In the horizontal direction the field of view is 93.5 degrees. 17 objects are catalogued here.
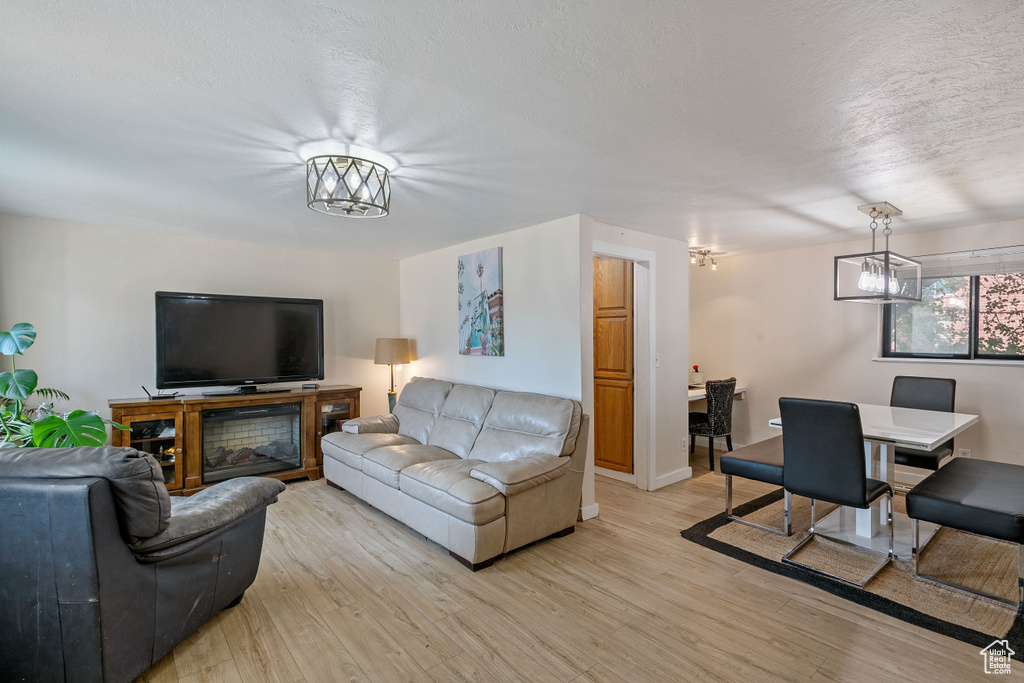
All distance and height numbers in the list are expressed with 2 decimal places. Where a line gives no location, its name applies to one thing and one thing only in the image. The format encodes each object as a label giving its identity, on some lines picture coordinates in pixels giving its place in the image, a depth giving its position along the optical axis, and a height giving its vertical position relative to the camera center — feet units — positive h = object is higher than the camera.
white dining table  9.36 -2.71
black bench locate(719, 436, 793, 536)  10.43 -2.99
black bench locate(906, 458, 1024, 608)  7.52 -2.85
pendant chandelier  10.19 +1.32
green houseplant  9.03 -1.60
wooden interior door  14.65 -0.95
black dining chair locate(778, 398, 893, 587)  8.66 -2.30
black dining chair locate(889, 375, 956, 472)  11.66 -1.78
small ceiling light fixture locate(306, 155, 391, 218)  7.50 +2.44
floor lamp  16.72 -0.62
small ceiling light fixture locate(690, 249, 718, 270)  16.87 +2.78
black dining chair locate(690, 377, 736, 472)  15.39 -2.65
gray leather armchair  5.41 -2.61
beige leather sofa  9.25 -2.97
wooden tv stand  12.30 -2.47
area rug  7.41 -4.47
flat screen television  13.25 -0.12
